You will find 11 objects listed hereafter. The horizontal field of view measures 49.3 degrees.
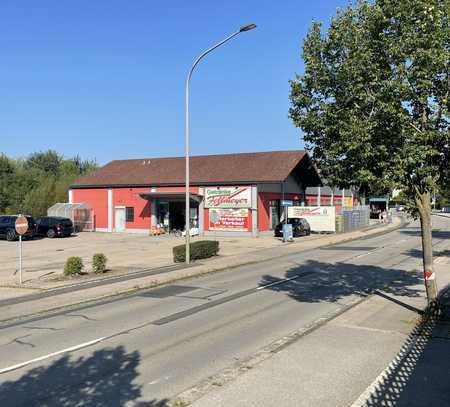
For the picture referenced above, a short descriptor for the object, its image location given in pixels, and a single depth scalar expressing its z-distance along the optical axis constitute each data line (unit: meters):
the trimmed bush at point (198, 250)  21.50
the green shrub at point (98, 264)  17.97
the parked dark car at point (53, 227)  38.72
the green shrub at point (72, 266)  17.17
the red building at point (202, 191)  39.16
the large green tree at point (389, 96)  8.70
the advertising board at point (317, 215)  42.41
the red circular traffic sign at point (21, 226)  16.13
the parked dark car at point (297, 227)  37.75
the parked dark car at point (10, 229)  36.25
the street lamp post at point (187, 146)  19.79
